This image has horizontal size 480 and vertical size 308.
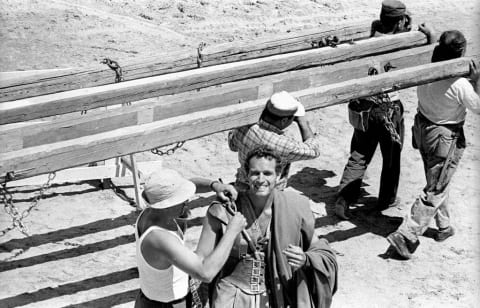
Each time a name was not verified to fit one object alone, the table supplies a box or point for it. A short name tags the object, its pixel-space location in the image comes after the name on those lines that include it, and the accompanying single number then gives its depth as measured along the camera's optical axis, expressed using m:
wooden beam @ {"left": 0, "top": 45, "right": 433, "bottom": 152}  6.20
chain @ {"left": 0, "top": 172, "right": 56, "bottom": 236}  8.00
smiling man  5.47
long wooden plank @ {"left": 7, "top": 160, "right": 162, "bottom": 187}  8.79
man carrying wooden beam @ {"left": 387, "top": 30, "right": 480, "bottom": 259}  7.87
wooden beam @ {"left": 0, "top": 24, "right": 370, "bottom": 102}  7.42
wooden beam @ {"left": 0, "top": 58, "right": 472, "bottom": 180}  5.76
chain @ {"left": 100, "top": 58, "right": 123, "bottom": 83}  7.71
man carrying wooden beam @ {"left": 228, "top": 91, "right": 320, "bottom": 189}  6.31
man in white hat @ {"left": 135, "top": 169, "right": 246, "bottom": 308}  5.15
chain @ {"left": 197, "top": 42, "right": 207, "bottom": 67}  8.12
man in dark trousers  8.65
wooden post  8.36
